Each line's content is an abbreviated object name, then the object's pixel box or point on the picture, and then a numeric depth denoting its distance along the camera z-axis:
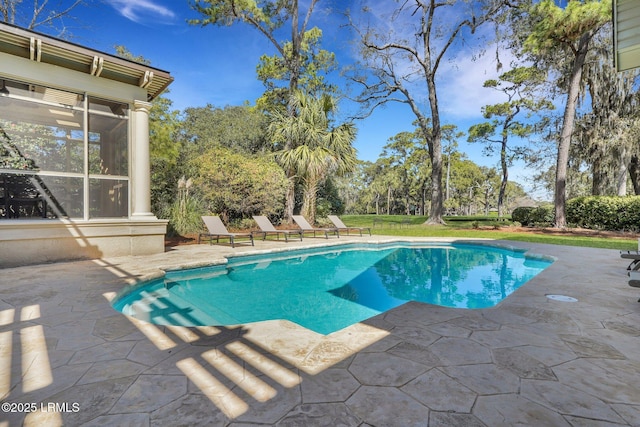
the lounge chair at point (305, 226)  11.22
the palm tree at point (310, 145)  13.17
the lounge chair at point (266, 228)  10.11
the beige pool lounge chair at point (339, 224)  12.15
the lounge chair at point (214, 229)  8.79
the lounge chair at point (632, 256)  4.15
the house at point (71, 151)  5.64
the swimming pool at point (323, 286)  4.30
